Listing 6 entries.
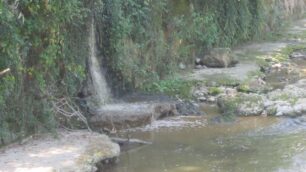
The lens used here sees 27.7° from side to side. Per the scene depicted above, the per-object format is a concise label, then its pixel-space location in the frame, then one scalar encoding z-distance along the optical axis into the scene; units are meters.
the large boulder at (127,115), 10.62
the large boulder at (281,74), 14.55
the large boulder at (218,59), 15.30
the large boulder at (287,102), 11.36
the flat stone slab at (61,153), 7.71
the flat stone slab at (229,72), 14.05
